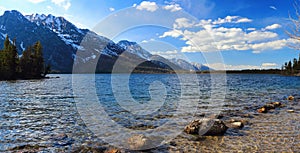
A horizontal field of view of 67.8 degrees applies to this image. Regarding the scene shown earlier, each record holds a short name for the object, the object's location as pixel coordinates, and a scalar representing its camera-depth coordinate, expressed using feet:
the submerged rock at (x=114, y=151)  33.58
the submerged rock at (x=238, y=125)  50.83
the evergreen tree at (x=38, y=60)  338.75
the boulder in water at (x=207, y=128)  44.86
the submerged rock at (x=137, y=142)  36.63
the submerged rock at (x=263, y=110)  71.54
